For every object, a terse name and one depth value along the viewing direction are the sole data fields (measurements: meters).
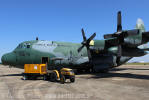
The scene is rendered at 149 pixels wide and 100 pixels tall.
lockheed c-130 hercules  18.97
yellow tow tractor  15.53
